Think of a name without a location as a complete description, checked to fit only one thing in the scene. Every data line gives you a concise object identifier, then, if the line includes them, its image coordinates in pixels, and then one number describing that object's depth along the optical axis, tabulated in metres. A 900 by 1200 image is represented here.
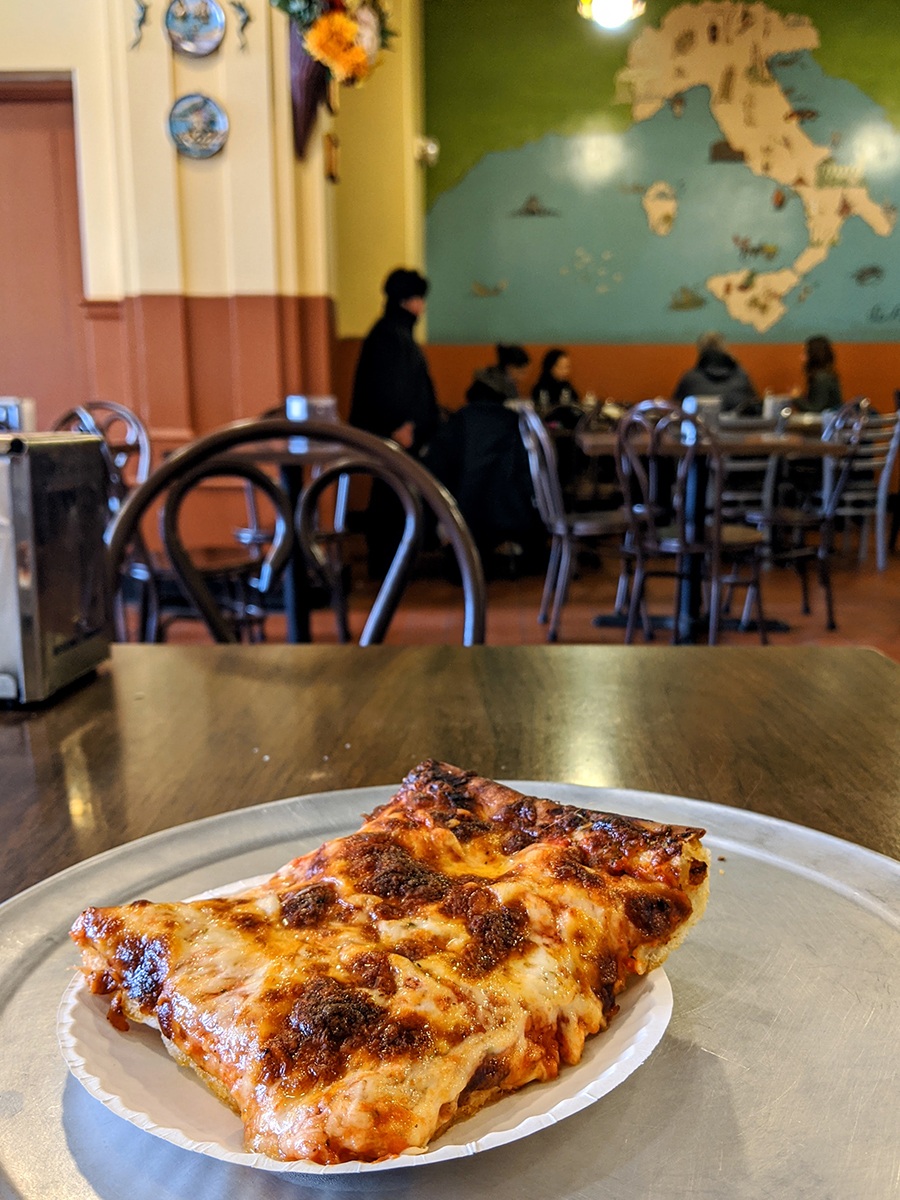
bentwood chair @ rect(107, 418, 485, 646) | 1.40
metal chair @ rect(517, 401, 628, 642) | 4.34
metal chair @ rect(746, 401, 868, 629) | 4.37
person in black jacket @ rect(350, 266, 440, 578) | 5.72
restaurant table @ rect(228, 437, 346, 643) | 2.75
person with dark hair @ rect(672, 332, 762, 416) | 7.02
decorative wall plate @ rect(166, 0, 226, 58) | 4.45
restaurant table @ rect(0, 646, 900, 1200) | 0.32
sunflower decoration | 4.09
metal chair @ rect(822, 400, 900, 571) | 5.63
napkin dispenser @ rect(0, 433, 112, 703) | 0.85
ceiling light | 5.70
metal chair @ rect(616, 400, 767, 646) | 3.79
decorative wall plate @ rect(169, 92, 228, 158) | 4.56
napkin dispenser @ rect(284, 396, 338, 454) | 3.45
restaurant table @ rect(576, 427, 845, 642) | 3.89
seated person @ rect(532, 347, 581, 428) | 7.11
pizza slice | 0.31
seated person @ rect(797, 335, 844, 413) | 6.95
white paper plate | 0.30
